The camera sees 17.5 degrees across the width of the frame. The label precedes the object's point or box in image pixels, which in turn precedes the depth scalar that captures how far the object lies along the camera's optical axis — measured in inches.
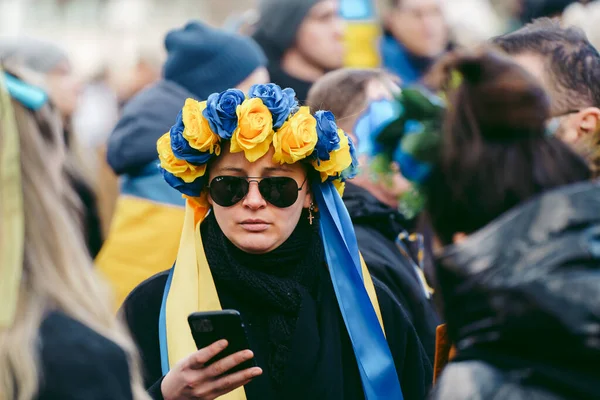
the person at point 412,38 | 528.7
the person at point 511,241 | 156.9
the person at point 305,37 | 482.8
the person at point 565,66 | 261.5
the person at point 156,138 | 393.8
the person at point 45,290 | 153.2
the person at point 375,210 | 302.7
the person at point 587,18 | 332.3
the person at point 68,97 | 510.1
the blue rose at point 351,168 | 276.8
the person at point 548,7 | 489.9
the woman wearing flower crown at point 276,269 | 254.8
